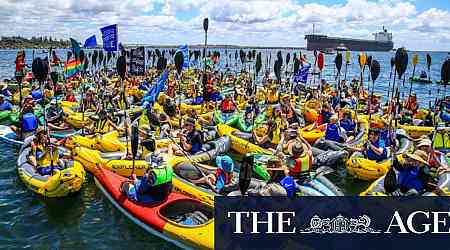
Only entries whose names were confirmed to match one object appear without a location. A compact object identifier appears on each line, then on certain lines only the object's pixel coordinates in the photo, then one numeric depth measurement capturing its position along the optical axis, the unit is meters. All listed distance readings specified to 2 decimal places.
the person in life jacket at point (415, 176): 8.16
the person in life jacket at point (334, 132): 13.41
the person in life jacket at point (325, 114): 15.58
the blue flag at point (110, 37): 14.63
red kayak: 7.43
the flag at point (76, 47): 18.39
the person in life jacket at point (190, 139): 11.96
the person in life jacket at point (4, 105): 19.17
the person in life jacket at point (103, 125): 13.88
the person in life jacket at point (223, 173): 8.78
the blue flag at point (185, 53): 20.59
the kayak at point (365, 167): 11.20
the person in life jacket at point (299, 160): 9.45
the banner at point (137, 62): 14.22
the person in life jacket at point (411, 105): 19.38
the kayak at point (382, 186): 8.92
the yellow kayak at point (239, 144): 13.12
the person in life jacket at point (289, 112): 15.05
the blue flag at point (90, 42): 20.73
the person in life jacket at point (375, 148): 11.38
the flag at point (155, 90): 12.84
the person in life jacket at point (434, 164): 9.55
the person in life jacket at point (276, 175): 7.77
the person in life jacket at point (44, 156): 10.33
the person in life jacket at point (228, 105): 17.25
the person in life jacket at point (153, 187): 8.32
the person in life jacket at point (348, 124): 14.48
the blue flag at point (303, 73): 20.70
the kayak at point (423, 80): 40.86
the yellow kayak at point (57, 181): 9.61
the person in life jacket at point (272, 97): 21.31
